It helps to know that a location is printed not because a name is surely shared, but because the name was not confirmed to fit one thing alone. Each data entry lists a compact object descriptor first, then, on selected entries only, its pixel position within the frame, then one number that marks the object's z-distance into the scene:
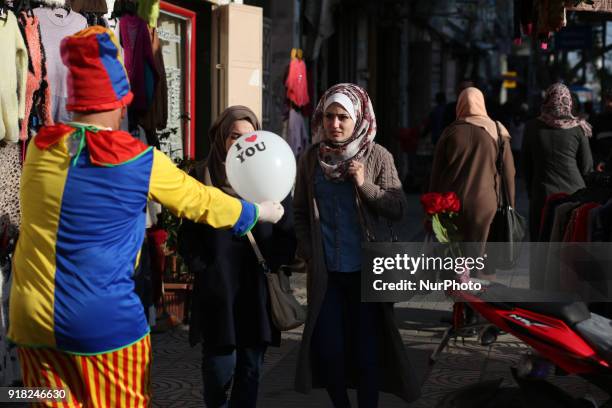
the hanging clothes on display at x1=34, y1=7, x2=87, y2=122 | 6.48
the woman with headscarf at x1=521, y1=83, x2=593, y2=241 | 8.59
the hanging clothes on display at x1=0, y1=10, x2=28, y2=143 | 5.86
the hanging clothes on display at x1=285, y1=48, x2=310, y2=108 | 12.10
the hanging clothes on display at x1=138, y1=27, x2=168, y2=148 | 8.02
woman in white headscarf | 5.21
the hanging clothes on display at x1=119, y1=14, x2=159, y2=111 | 7.82
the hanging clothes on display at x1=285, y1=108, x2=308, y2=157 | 12.20
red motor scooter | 4.14
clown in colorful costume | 3.45
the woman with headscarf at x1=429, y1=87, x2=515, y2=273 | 8.10
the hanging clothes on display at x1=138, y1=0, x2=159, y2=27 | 8.05
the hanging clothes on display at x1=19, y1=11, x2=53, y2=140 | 6.25
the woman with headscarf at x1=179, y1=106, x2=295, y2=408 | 4.93
